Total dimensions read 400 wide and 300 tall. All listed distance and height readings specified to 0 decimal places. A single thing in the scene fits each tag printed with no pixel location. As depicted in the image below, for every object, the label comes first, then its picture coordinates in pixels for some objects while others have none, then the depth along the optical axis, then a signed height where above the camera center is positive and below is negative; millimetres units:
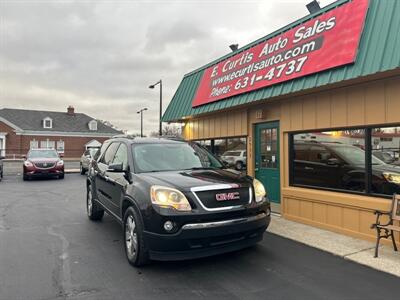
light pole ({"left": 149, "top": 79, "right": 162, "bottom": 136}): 24264 +5096
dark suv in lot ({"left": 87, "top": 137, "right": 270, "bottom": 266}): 4371 -684
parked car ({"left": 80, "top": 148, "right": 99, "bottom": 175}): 21688 -213
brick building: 44344 +3565
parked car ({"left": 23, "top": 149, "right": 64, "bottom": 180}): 17766 -435
